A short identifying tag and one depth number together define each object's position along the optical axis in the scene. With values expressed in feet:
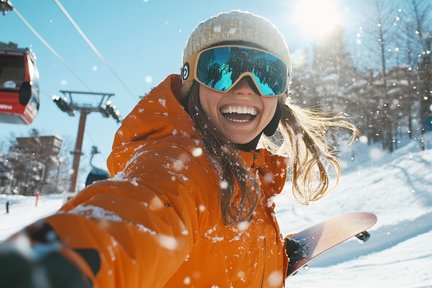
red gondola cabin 36.65
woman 1.94
